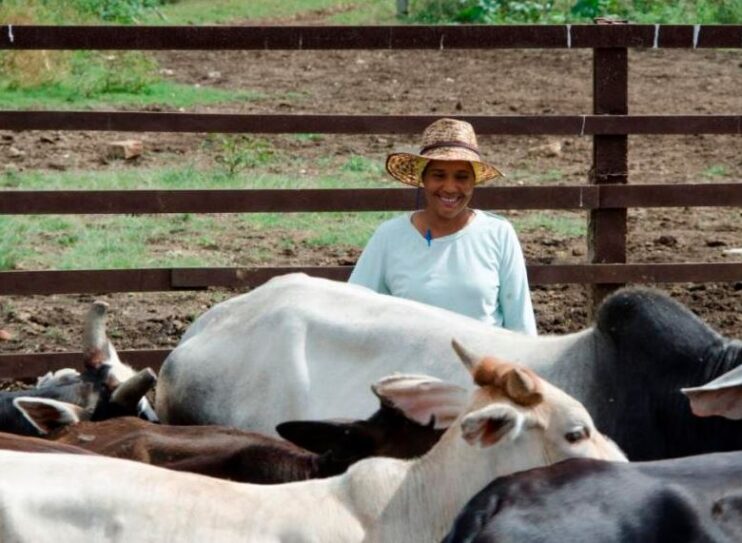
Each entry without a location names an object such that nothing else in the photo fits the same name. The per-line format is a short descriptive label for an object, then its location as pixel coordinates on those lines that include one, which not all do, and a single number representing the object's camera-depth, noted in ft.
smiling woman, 30.02
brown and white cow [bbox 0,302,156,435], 27.11
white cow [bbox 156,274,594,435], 26.69
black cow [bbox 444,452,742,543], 17.33
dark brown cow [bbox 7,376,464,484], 23.57
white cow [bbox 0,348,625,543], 18.96
